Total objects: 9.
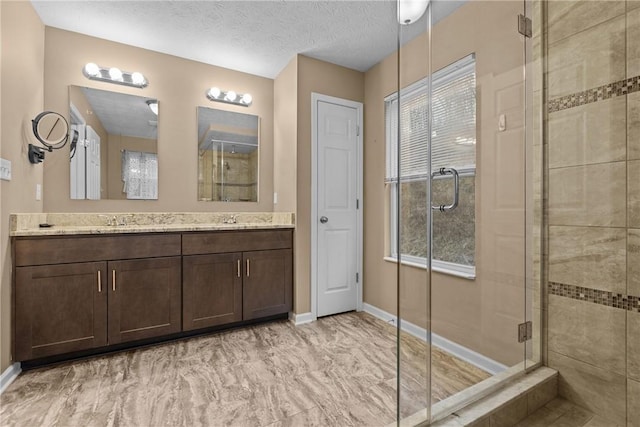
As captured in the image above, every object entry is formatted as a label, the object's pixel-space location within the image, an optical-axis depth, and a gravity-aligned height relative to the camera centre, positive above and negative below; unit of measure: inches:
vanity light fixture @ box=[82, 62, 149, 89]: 98.6 +45.2
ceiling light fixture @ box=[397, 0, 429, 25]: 52.2 +36.0
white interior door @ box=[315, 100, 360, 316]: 114.2 +1.6
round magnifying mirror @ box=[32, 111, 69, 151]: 88.0 +24.3
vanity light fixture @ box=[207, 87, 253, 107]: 117.5 +45.2
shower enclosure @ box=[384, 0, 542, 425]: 52.3 +2.5
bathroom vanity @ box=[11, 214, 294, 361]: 74.6 -20.0
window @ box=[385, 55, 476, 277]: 52.9 +9.7
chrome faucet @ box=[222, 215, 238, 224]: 118.0 -3.4
